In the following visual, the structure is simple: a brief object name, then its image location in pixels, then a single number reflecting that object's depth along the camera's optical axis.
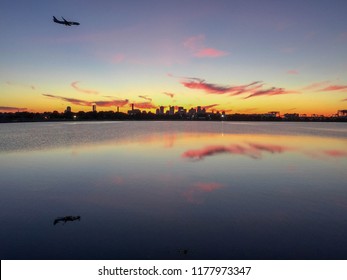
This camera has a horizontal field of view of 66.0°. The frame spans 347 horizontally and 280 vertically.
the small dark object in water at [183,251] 8.06
